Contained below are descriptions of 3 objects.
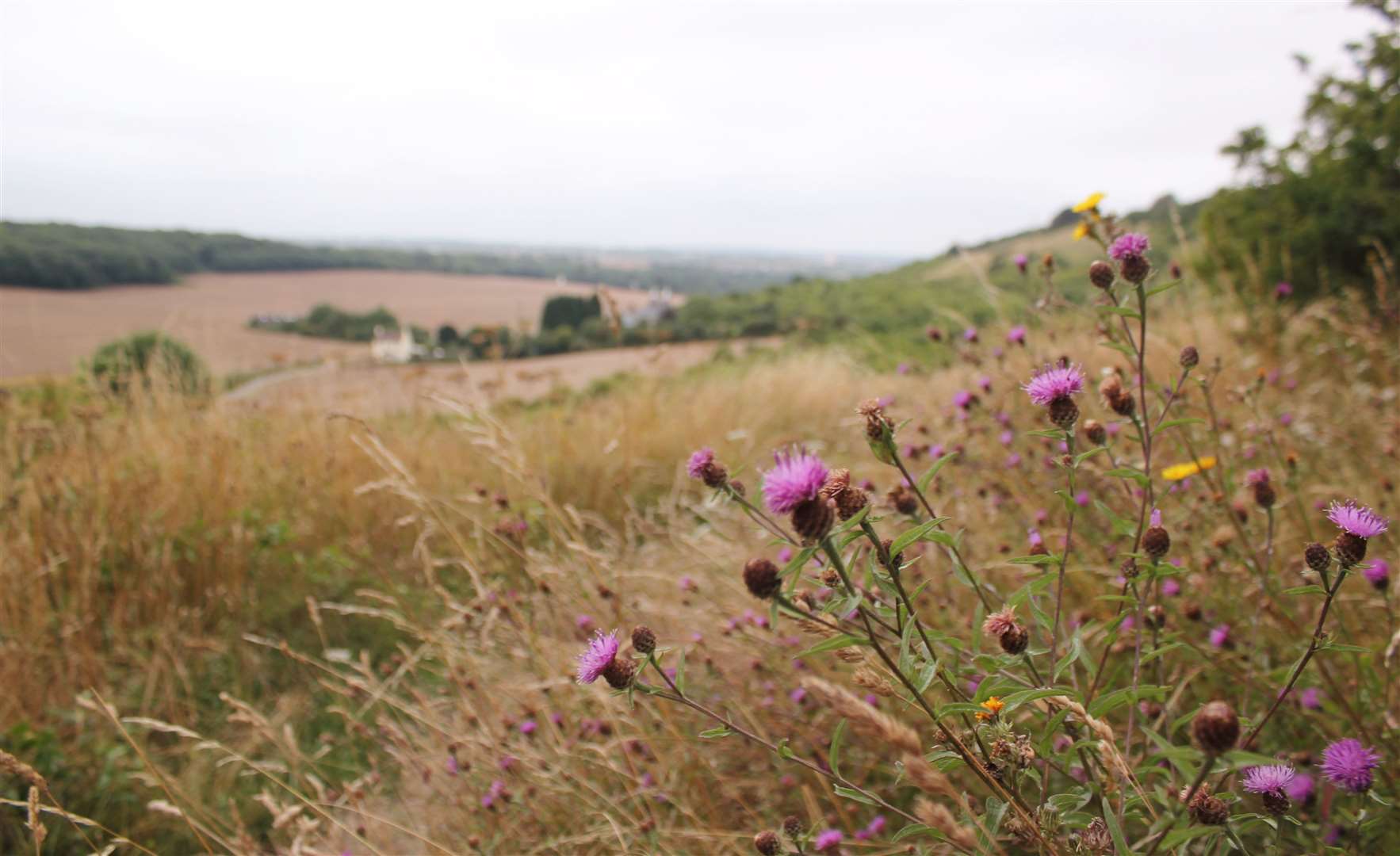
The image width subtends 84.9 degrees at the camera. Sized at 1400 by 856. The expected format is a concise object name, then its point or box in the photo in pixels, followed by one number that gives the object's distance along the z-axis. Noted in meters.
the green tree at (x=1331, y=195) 4.42
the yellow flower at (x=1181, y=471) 1.50
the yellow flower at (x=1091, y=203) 1.64
